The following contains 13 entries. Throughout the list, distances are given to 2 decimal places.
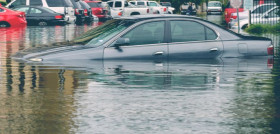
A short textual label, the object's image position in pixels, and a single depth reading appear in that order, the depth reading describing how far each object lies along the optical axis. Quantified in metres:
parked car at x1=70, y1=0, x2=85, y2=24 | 46.59
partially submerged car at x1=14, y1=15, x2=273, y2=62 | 15.01
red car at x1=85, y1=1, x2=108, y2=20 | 54.31
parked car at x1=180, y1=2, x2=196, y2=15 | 67.71
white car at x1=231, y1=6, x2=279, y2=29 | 36.19
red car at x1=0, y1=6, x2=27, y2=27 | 38.97
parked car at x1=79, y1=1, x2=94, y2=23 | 49.19
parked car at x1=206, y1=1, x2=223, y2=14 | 84.25
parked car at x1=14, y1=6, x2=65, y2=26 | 42.59
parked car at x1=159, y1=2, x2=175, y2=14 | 93.91
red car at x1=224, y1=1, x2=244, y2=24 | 42.72
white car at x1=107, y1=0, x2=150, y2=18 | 58.56
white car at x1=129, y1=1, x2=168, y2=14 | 62.66
